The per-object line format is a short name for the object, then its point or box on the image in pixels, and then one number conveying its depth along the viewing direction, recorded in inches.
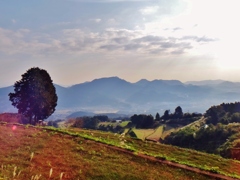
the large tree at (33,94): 2377.0
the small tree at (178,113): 7233.3
